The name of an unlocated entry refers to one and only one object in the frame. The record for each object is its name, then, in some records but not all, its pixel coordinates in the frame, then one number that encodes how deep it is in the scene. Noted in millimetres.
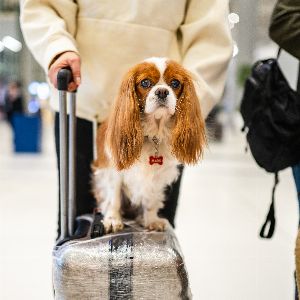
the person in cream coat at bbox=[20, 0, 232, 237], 1739
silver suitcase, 1475
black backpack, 2008
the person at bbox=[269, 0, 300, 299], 1769
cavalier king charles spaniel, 1443
